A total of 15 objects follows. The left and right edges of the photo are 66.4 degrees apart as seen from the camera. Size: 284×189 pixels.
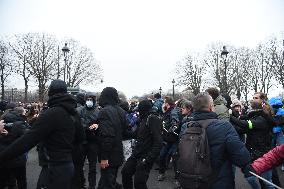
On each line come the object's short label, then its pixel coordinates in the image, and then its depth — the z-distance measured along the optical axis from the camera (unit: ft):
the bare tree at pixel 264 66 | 98.97
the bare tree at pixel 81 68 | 113.52
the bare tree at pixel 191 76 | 124.44
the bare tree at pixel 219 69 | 114.01
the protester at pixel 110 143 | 11.48
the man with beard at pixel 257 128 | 12.39
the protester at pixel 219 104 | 12.52
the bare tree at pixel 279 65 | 90.74
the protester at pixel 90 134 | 15.95
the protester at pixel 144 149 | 12.13
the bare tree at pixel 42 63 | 95.13
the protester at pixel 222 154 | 7.71
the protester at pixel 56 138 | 8.06
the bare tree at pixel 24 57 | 95.26
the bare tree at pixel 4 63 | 91.62
